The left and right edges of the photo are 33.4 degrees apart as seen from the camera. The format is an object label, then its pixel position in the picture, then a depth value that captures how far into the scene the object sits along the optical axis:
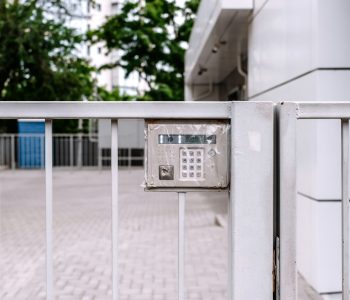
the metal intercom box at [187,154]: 1.92
